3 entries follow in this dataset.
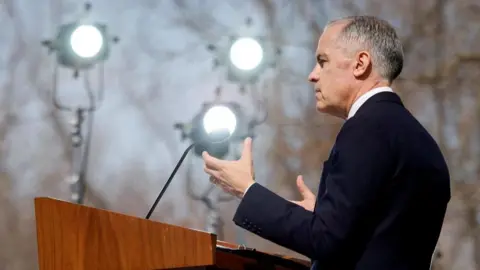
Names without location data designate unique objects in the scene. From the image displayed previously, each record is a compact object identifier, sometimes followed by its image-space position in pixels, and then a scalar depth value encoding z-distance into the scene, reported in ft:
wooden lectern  22.49
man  22.29
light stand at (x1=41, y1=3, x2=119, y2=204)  32.69
